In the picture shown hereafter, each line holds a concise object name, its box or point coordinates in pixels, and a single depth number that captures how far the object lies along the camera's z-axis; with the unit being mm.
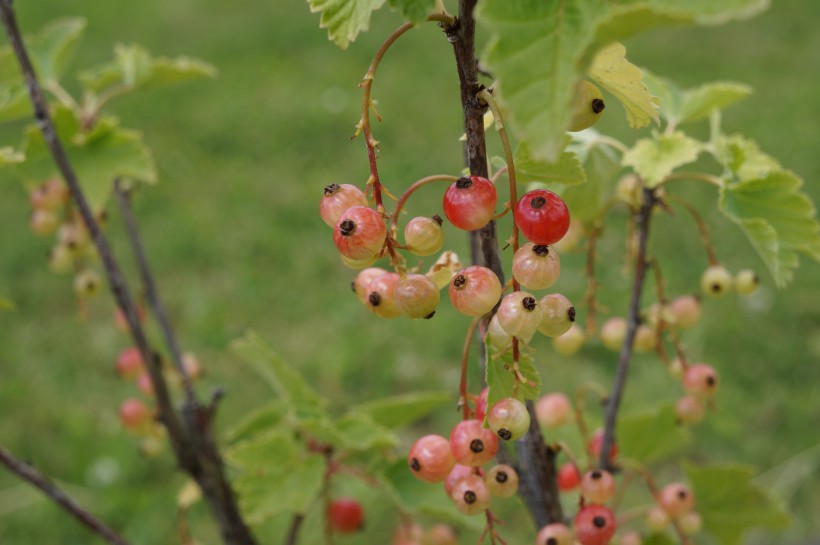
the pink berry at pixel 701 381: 462
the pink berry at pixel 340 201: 373
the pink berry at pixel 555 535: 408
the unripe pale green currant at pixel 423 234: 375
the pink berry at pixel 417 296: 369
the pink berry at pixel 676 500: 462
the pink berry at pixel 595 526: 412
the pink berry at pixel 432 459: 396
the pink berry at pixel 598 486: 417
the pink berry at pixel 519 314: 365
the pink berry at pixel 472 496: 390
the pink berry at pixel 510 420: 373
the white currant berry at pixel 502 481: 393
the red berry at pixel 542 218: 362
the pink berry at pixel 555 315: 376
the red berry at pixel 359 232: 361
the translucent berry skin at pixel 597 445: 469
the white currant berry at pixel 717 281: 472
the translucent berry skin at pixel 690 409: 481
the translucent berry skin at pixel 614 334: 490
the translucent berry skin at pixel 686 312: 476
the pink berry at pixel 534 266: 365
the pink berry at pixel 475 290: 368
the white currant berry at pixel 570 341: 478
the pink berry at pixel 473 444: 384
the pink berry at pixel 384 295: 383
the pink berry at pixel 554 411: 471
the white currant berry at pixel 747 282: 478
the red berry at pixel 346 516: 548
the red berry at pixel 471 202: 362
